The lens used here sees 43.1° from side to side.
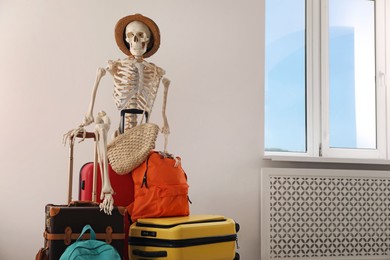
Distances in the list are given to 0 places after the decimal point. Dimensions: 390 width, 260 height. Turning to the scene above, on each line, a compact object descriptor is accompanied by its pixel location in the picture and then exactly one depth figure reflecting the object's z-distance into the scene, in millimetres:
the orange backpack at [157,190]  2205
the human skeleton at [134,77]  2391
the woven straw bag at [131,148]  2250
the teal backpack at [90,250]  1742
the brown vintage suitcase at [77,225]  1860
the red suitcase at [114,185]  2252
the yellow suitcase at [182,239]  1986
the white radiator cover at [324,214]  3088
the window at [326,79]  3418
